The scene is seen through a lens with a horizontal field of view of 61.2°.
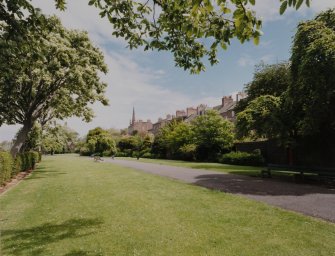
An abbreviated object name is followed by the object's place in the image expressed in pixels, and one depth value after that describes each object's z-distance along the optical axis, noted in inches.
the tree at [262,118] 724.0
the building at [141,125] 5049.2
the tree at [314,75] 593.3
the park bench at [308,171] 590.9
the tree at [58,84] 775.7
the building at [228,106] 2206.6
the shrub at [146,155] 2192.9
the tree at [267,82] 996.6
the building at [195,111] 2889.5
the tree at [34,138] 1376.7
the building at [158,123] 3975.6
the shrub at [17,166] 759.8
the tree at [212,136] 1498.5
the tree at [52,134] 1663.8
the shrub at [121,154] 2662.2
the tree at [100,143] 2804.1
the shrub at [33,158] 1083.3
